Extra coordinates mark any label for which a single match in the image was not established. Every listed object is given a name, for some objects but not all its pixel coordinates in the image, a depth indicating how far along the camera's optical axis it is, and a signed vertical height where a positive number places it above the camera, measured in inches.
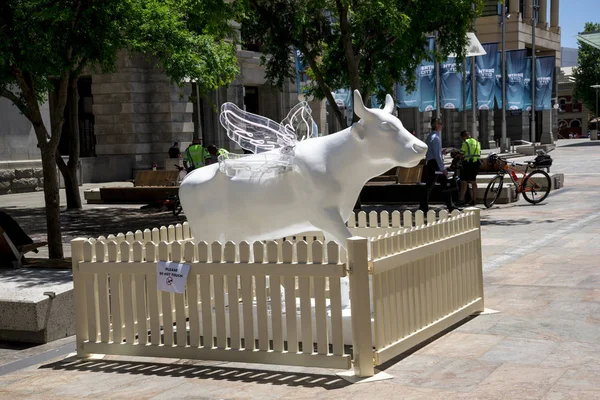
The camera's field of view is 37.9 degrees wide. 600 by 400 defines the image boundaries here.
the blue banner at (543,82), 2230.6 +118.7
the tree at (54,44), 474.3 +57.3
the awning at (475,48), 1097.4 +104.7
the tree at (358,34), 734.5 +91.4
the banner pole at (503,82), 1904.5 +106.2
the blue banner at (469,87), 1909.4 +98.3
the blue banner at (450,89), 1667.1 +82.2
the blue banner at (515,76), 2009.1 +123.0
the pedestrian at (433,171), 741.3 -32.5
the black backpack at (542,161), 871.6 -33.0
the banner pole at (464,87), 1681.2 +86.5
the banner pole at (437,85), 1581.0 +85.7
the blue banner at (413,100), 1595.7 +62.1
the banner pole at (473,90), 1768.0 +83.9
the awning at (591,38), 1343.5 +140.9
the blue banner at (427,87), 1596.9 +84.3
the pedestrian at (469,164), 799.7 -30.4
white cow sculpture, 304.5 -16.4
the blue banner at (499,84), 1970.4 +104.3
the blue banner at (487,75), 1823.3 +116.8
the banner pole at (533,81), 2144.4 +119.0
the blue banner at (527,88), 2119.8 +102.0
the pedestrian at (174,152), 1210.0 -11.5
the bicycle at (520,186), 810.8 -54.0
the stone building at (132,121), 1310.3 +37.4
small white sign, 276.2 -42.0
